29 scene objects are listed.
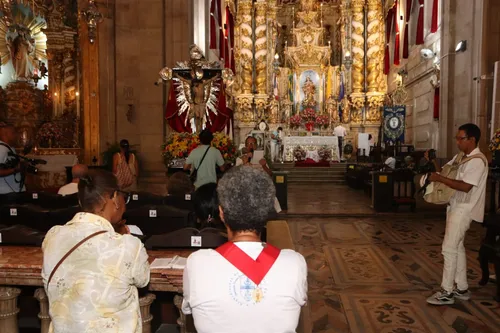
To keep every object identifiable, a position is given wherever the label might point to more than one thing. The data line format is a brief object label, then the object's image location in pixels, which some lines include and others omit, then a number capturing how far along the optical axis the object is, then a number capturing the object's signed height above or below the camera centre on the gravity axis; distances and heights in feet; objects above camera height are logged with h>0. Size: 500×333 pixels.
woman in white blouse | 6.77 -1.97
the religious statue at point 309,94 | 82.12 +9.75
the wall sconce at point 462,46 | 43.91 +10.03
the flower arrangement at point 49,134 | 42.06 +1.11
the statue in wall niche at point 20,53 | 48.65 +10.21
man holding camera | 18.45 -0.80
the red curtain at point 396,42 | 69.11 +16.47
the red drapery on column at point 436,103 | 50.70 +5.09
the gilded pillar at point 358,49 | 80.94 +17.88
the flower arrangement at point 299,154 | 68.23 -1.10
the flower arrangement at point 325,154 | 67.97 -1.08
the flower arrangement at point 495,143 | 27.30 +0.29
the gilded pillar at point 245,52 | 82.07 +17.52
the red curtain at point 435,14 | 51.11 +15.35
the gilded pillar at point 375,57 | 80.07 +16.31
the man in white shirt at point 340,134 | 72.69 +2.15
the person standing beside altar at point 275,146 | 72.23 +0.11
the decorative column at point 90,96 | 34.88 +3.90
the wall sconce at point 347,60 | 80.33 +15.71
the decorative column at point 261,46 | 82.33 +18.62
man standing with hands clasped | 13.84 -1.75
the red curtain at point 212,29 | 53.52 +14.36
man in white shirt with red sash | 5.65 -1.68
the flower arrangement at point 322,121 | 77.56 +4.51
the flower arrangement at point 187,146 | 27.14 +0.03
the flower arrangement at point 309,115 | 78.12 +5.57
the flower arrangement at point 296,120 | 77.20 +4.63
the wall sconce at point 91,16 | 27.17 +7.95
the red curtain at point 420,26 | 55.36 +15.28
